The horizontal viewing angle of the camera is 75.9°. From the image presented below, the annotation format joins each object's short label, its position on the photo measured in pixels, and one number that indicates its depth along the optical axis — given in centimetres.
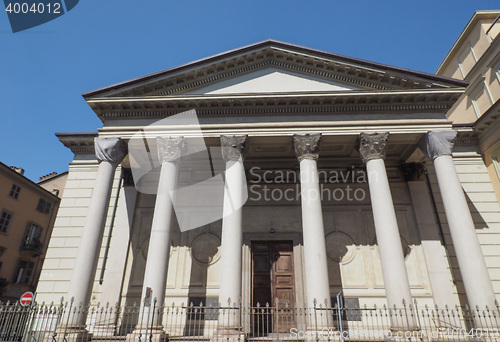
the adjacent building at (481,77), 1568
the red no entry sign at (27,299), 1205
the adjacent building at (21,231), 2838
